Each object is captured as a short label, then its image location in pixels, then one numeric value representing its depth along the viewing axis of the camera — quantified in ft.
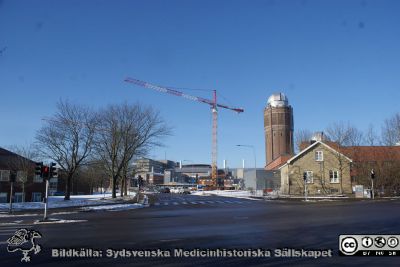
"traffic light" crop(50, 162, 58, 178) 89.92
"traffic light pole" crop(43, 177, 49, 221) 85.68
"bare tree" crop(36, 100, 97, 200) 176.35
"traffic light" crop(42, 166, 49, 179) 88.94
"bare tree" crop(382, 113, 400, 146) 211.00
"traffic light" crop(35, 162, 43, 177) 88.98
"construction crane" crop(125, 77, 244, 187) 509.51
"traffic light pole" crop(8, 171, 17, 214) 109.70
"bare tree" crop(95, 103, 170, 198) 192.75
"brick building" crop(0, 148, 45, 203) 182.91
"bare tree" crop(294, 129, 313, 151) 323.16
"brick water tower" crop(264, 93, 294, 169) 446.60
